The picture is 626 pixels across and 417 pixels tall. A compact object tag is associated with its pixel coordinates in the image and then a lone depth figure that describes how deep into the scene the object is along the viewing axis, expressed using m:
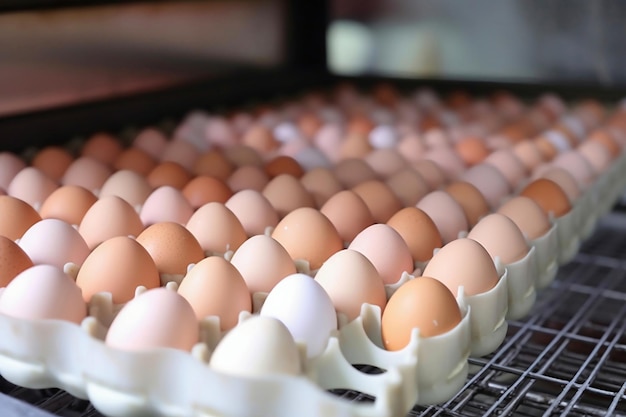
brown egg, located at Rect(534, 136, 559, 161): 1.60
